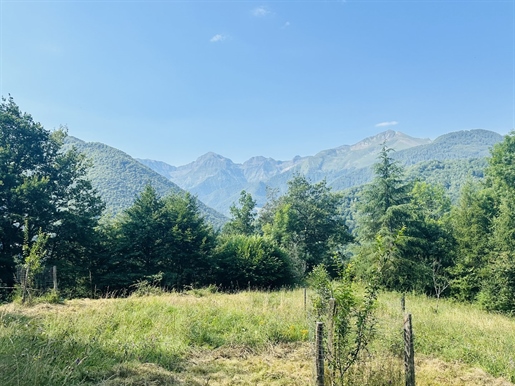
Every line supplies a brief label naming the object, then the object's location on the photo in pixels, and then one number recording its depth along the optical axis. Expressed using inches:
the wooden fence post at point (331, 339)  168.7
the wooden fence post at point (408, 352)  172.2
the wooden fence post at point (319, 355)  156.2
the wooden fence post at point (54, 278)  453.0
